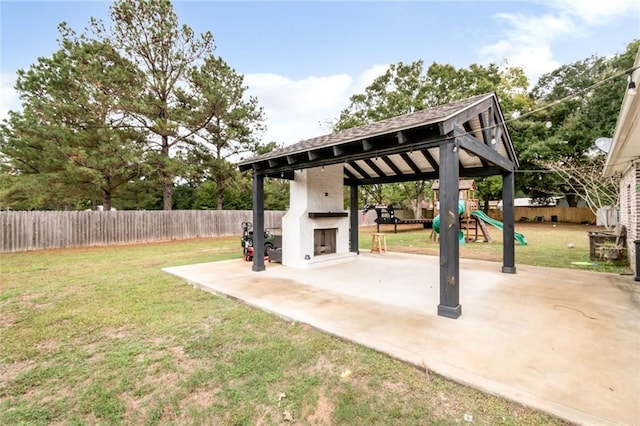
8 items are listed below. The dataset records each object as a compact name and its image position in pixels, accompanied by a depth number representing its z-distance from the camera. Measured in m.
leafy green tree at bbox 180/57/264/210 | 14.28
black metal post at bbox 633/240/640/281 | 5.42
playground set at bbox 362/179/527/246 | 12.41
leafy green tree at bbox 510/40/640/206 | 17.84
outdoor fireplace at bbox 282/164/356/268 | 7.44
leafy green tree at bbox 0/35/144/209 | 12.12
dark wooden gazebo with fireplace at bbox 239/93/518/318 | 3.87
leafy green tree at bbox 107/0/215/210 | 13.05
